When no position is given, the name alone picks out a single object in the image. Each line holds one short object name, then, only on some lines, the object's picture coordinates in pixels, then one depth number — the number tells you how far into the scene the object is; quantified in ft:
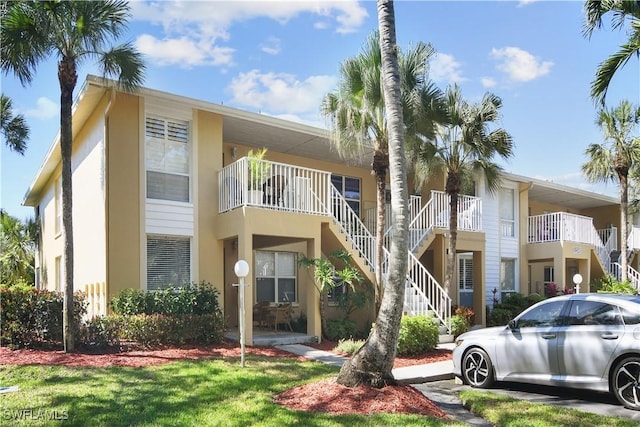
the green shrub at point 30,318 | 34.88
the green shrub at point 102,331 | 35.68
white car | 24.34
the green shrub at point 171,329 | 36.47
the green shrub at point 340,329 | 45.85
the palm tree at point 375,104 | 42.68
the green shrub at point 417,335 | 39.42
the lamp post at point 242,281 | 30.99
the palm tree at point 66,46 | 32.73
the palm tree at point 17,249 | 82.99
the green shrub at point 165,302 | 38.47
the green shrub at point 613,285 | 65.00
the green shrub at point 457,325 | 47.26
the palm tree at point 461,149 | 48.62
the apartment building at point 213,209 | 41.45
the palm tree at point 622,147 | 62.75
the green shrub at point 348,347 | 38.75
